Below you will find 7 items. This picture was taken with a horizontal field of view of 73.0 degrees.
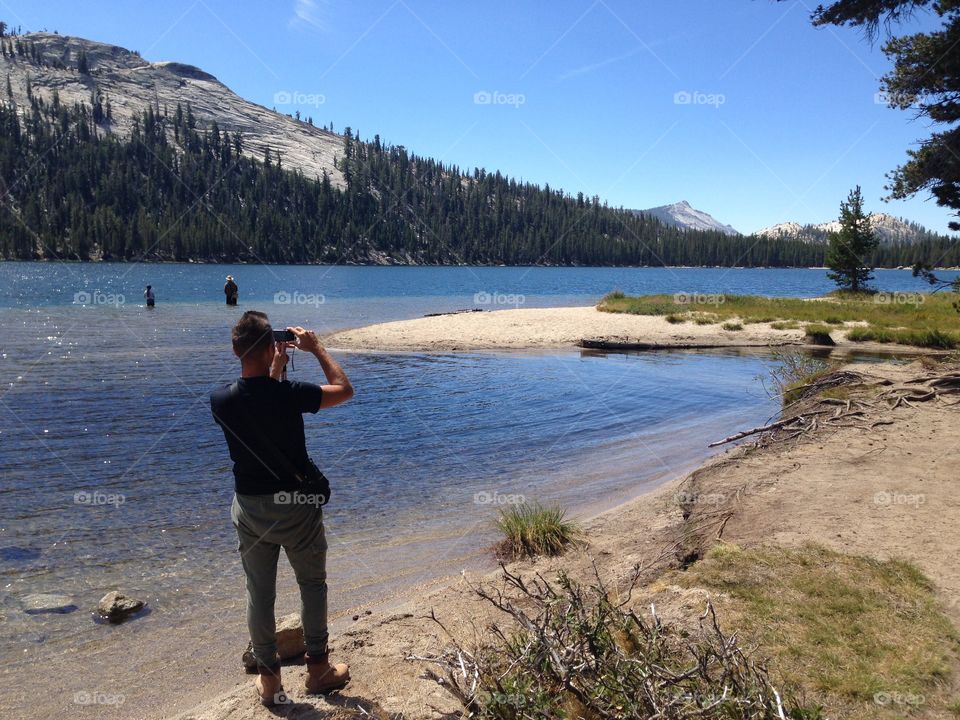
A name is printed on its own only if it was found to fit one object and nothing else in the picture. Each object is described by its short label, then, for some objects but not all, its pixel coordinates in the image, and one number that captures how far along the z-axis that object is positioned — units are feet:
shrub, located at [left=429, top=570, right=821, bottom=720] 11.02
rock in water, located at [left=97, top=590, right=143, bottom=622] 20.71
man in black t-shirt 14.83
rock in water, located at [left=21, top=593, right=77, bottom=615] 21.09
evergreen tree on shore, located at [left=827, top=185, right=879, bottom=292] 168.66
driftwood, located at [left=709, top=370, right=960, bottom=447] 36.73
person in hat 150.46
